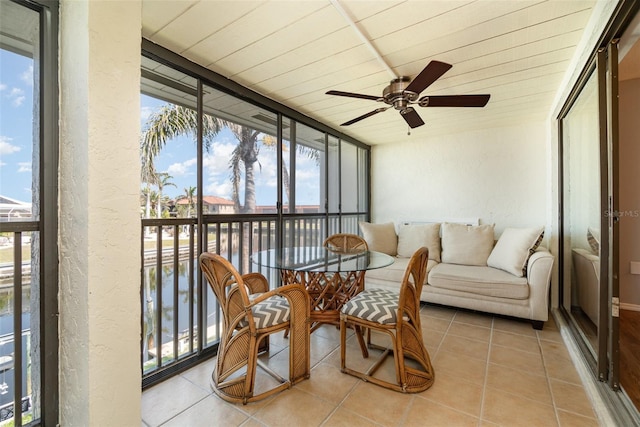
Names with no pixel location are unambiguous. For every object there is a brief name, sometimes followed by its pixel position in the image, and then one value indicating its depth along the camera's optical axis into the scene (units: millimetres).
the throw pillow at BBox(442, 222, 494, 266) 3244
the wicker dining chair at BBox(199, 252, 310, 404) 1569
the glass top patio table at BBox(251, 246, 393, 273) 1966
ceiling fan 1732
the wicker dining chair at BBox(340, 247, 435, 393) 1691
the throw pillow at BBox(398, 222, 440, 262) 3580
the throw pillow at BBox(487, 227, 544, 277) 2764
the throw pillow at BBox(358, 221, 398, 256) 3742
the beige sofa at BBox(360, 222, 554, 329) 2582
